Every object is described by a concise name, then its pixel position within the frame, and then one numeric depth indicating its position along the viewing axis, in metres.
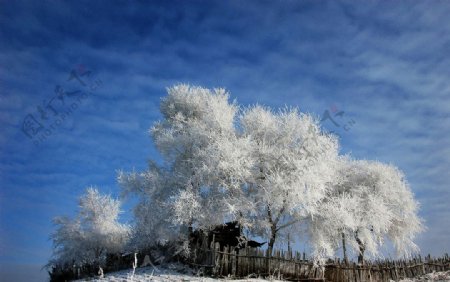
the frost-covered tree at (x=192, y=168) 27.69
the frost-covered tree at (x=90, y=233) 35.28
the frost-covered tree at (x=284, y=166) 27.22
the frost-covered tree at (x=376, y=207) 36.81
